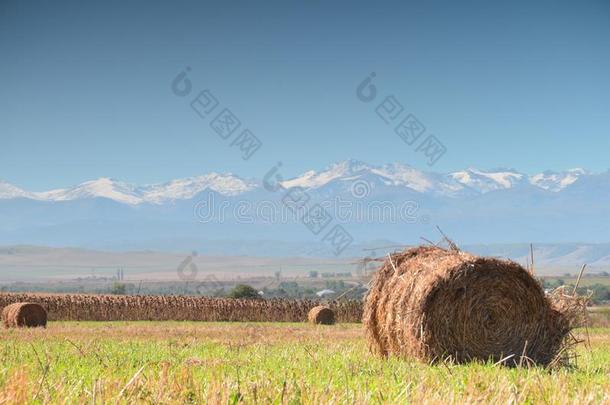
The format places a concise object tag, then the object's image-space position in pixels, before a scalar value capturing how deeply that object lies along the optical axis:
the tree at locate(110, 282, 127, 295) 132.98
